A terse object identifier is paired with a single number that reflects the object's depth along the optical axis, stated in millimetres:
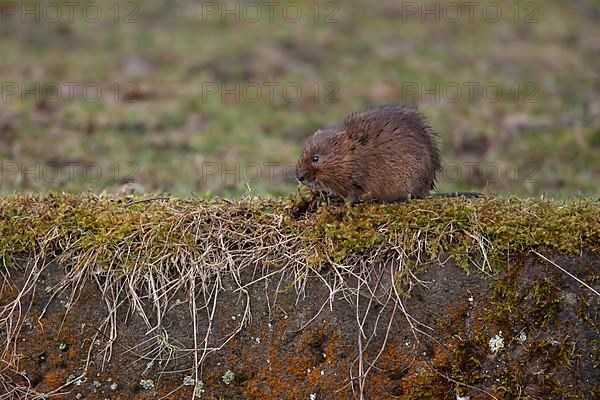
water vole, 9117
